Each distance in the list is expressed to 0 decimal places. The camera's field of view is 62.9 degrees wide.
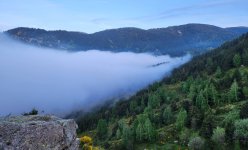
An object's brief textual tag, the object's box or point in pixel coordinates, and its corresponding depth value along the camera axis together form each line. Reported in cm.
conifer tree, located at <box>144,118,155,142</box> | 9680
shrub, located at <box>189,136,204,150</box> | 7786
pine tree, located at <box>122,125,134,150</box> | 9254
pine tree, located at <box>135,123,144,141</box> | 9835
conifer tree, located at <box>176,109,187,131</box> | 9885
